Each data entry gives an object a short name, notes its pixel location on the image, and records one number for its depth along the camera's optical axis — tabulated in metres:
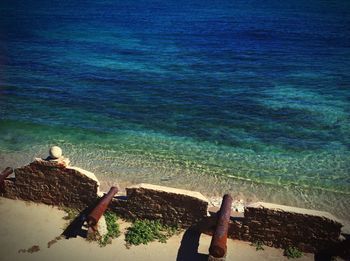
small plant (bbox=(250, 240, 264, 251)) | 8.78
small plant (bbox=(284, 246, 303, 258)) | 8.52
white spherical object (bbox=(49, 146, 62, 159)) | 9.24
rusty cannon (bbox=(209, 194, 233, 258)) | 7.16
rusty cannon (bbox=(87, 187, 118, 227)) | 8.36
